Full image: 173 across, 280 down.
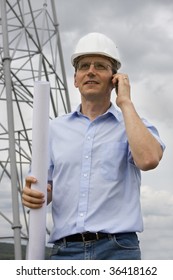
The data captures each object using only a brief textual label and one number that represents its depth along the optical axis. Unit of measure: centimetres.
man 331
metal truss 969
